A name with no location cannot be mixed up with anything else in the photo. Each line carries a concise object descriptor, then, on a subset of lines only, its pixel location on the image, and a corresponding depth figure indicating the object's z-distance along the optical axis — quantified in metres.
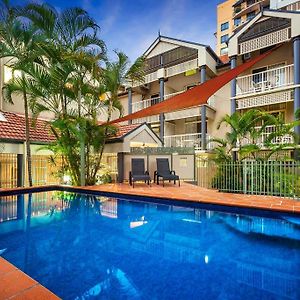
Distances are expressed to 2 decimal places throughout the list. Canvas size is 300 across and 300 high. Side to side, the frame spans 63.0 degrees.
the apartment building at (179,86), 17.92
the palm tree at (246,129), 9.41
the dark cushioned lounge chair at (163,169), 11.95
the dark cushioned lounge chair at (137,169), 11.70
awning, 7.16
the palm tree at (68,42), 9.96
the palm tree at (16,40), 9.73
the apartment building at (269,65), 14.18
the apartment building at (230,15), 37.97
